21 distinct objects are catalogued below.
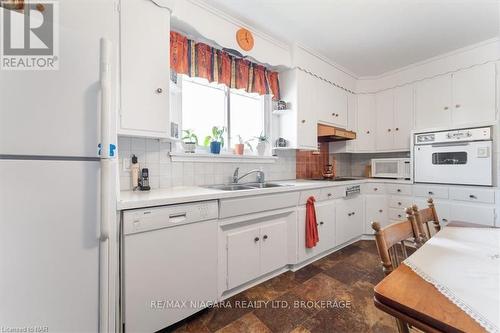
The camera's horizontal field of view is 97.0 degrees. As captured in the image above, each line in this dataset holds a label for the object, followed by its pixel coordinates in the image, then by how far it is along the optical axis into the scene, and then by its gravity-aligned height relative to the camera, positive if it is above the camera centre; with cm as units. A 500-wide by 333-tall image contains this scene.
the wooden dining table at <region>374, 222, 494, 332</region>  52 -36
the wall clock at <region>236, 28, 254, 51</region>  215 +126
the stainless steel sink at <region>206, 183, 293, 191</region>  211 -20
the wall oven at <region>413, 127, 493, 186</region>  236 +11
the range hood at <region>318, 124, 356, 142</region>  290 +45
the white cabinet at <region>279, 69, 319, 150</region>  264 +69
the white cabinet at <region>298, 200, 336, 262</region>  223 -69
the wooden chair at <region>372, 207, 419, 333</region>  80 -31
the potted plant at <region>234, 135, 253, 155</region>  243 +20
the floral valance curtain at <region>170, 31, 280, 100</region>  193 +100
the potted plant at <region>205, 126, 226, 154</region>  220 +28
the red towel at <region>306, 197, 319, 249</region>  223 -61
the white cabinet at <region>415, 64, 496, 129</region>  248 +82
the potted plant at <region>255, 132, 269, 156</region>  266 +27
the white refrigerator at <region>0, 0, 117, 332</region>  86 -10
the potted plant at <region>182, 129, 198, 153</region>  207 +24
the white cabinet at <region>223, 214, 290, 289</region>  175 -71
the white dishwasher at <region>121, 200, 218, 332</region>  124 -60
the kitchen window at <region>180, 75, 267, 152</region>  221 +62
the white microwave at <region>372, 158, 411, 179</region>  304 -3
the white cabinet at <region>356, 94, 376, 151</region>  346 +68
